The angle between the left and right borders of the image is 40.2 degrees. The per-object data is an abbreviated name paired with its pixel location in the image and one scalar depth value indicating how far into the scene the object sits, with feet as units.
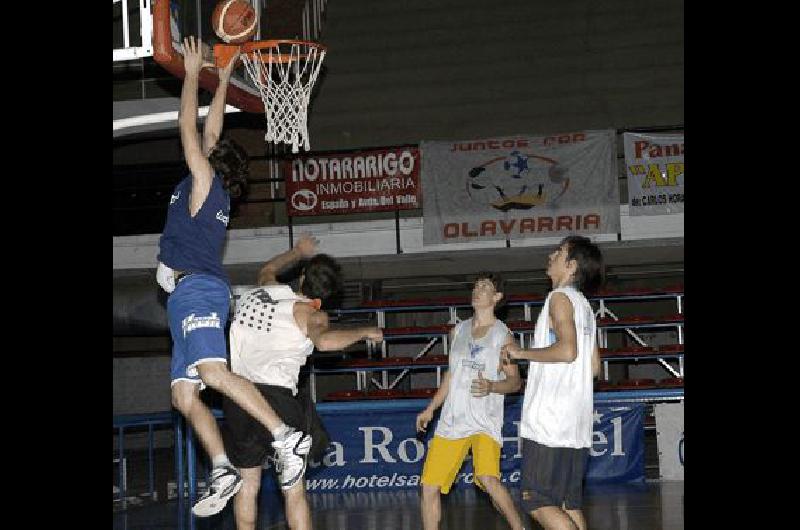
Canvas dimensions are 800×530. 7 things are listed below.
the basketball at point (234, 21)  25.67
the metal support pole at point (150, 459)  38.55
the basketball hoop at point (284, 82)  29.12
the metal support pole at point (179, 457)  38.04
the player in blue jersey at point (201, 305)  20.48
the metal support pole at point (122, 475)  36.99
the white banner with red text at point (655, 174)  52.60
